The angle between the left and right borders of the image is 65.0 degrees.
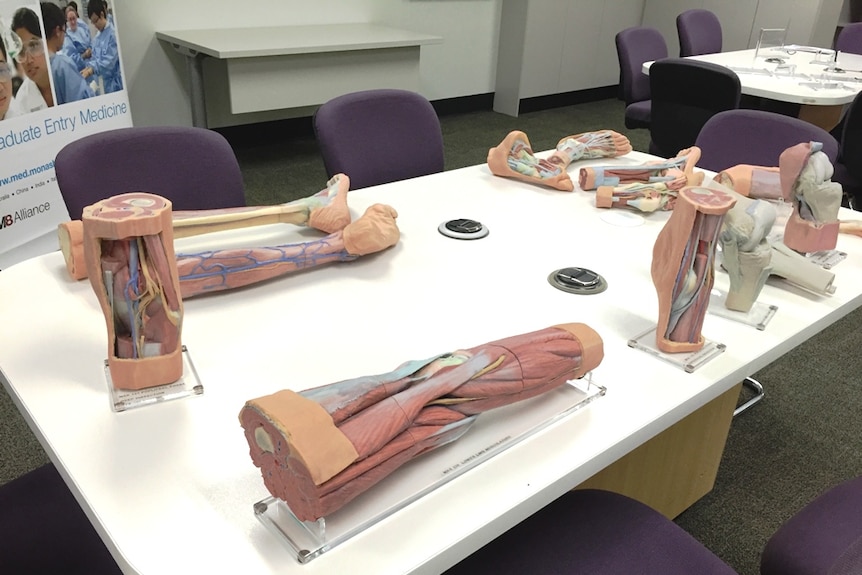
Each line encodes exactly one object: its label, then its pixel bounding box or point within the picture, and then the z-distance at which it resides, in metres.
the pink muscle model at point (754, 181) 1.55
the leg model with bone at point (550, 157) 1.72
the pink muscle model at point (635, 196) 1.60
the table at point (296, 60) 3.34
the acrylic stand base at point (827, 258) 1.37
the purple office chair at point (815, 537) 0.98
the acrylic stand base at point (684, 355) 1.03
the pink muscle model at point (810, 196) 1.28
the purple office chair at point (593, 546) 0.97
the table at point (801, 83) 2.87
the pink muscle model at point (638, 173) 1.67
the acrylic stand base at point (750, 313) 1.16
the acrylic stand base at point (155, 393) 0.87
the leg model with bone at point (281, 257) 1.12
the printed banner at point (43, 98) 2.55
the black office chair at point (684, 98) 2.71
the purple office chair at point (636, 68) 3.56
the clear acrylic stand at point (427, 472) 0.70
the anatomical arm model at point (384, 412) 0.66
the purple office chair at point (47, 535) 0.96
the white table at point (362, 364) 0.71
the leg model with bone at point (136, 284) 0.82
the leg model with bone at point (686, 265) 0.97
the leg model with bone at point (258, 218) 1.15
